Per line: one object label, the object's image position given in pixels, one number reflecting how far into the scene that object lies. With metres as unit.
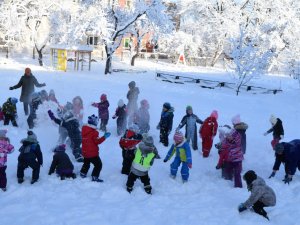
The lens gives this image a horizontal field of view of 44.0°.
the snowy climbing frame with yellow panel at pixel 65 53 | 25.83
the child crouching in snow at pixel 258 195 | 6.56
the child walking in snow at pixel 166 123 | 10.67
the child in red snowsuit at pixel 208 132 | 10.16
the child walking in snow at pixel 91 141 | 7.73
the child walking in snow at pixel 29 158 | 7.47
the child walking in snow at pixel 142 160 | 7.38
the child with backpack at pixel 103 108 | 11.44
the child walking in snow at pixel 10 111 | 11.03
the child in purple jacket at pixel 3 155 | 7.17
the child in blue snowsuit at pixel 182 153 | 8.09
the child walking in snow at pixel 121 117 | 11.36
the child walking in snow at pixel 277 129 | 10.21
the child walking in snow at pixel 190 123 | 10.53
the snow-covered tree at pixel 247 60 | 23.73
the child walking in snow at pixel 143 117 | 11.20
